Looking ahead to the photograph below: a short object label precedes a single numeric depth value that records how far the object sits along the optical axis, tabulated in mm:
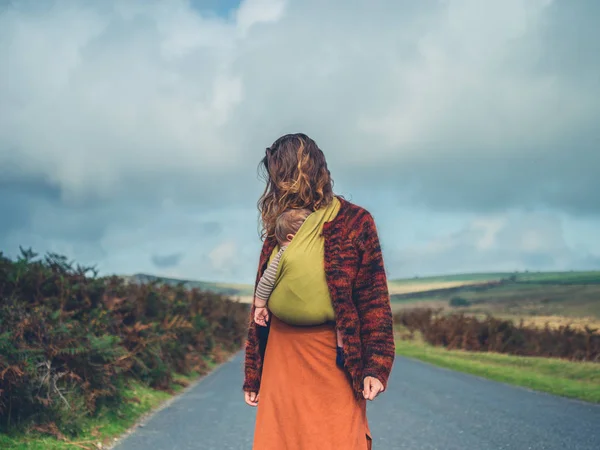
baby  3580
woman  3518
